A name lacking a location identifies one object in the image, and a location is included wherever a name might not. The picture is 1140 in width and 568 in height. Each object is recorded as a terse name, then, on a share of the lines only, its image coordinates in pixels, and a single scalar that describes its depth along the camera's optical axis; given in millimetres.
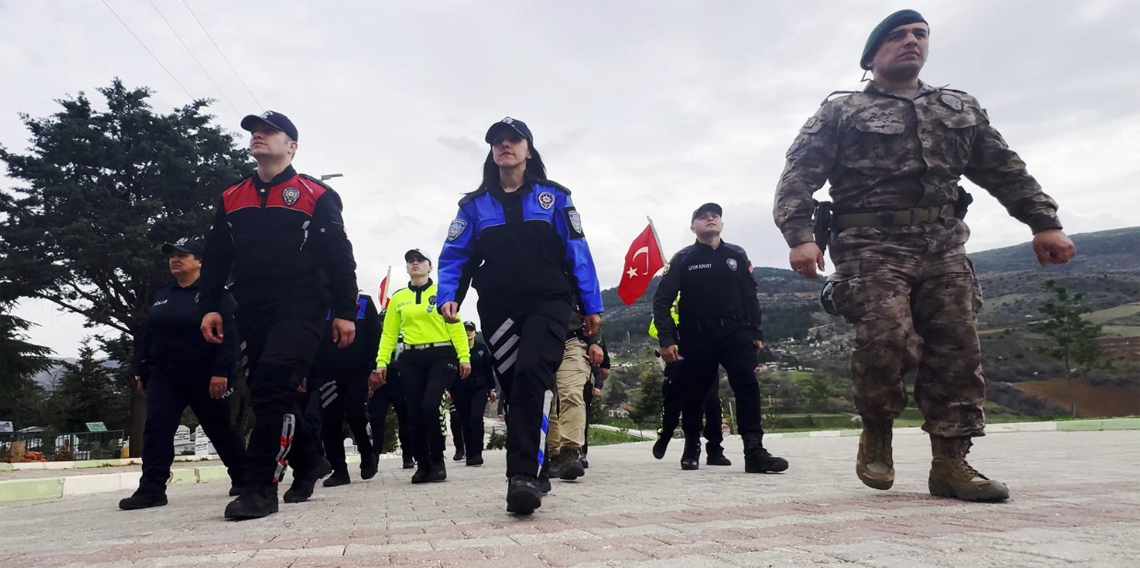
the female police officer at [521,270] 3859
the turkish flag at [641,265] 13148
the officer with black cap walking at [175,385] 5250
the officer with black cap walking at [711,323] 6359
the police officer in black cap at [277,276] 4145
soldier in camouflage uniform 3725
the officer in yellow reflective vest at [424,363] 6699
